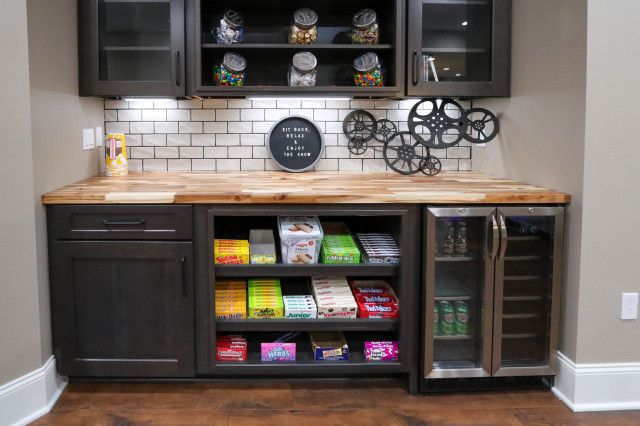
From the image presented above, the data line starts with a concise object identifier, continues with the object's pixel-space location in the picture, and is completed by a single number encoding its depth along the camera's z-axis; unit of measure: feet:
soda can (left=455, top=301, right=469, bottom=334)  9.96
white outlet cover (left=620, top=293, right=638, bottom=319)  9.39
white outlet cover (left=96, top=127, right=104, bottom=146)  12.04
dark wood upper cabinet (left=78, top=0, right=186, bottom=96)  11.09
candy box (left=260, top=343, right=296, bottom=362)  9.99
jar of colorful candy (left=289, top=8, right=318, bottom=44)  11.30
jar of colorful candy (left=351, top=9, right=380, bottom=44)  11.41
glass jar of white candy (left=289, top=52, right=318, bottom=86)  11.36
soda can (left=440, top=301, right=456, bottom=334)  9.96
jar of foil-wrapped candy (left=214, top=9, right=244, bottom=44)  11.28
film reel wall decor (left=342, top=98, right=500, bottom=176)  11.92
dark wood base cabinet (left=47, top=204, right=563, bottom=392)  9.53
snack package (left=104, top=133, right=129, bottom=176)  11.95
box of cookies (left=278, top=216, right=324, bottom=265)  9.76
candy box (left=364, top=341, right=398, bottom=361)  10.01
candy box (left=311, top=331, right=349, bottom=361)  10.01
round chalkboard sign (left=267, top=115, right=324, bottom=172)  12.48
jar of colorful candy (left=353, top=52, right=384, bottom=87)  11.38
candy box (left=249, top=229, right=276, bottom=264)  9.91
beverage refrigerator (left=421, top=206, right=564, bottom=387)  9.54
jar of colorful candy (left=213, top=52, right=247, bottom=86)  11.32
